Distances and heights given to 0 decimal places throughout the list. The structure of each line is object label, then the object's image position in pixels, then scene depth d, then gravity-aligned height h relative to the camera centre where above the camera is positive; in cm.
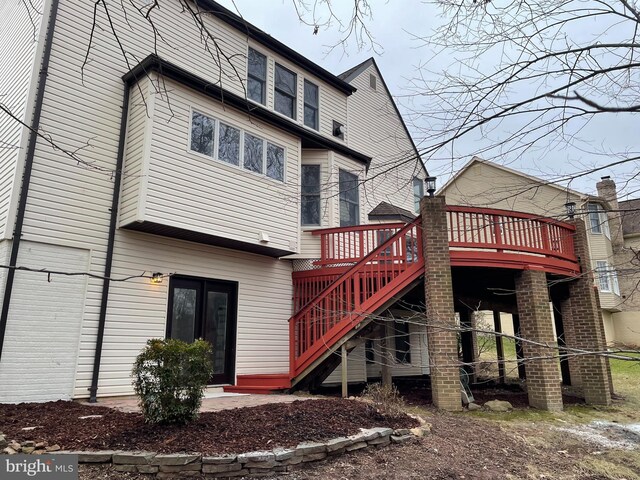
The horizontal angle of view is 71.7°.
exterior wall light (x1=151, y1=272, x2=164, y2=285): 763 +116
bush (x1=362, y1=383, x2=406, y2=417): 582 -78
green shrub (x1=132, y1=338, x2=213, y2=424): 471 -38
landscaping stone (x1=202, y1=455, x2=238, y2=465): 395 -100
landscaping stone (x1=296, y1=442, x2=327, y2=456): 429 -99
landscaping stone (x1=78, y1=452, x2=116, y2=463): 396 -97
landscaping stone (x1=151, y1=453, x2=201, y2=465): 391 -98
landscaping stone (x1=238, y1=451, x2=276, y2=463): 402 -100
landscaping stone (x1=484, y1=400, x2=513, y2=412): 750 -102
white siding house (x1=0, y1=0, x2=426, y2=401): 682 +242
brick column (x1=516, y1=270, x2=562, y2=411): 757 +23
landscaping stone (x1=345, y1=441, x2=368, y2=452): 465 -105
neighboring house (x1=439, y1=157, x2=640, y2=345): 2059 +349
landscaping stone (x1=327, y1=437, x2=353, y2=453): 449 -99
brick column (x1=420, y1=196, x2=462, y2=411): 714 +78
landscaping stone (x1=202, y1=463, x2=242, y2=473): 394 -106
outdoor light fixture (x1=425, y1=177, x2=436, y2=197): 739 +258
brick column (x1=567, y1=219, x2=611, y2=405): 859 +32
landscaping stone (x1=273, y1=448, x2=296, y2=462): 412 -99
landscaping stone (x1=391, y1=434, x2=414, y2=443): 503 -105
